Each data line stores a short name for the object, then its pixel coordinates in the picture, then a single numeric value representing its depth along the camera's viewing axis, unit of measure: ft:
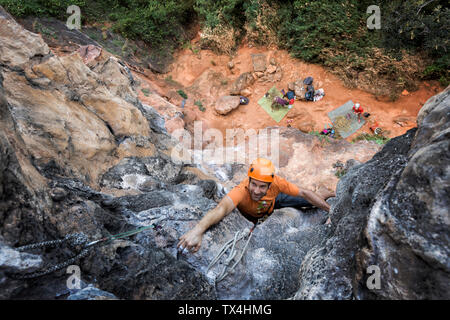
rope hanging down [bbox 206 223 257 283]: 6.54
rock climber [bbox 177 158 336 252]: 7.07
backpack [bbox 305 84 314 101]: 32.01
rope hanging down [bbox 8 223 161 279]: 4.50
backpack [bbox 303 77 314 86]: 32.41
